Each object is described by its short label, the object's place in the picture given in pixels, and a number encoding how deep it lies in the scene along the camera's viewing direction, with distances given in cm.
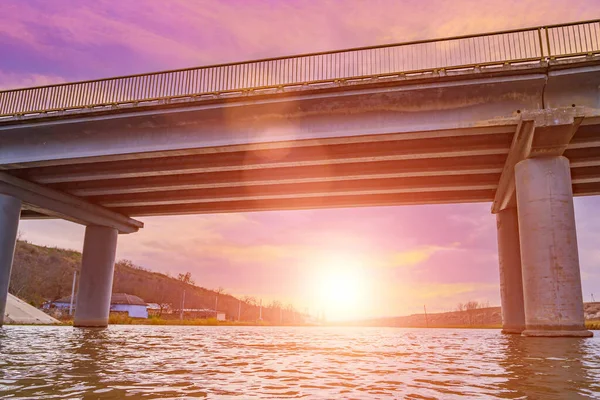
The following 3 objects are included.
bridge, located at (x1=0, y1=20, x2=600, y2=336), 1808
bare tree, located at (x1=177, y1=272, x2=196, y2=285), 13075
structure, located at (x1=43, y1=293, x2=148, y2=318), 8306
